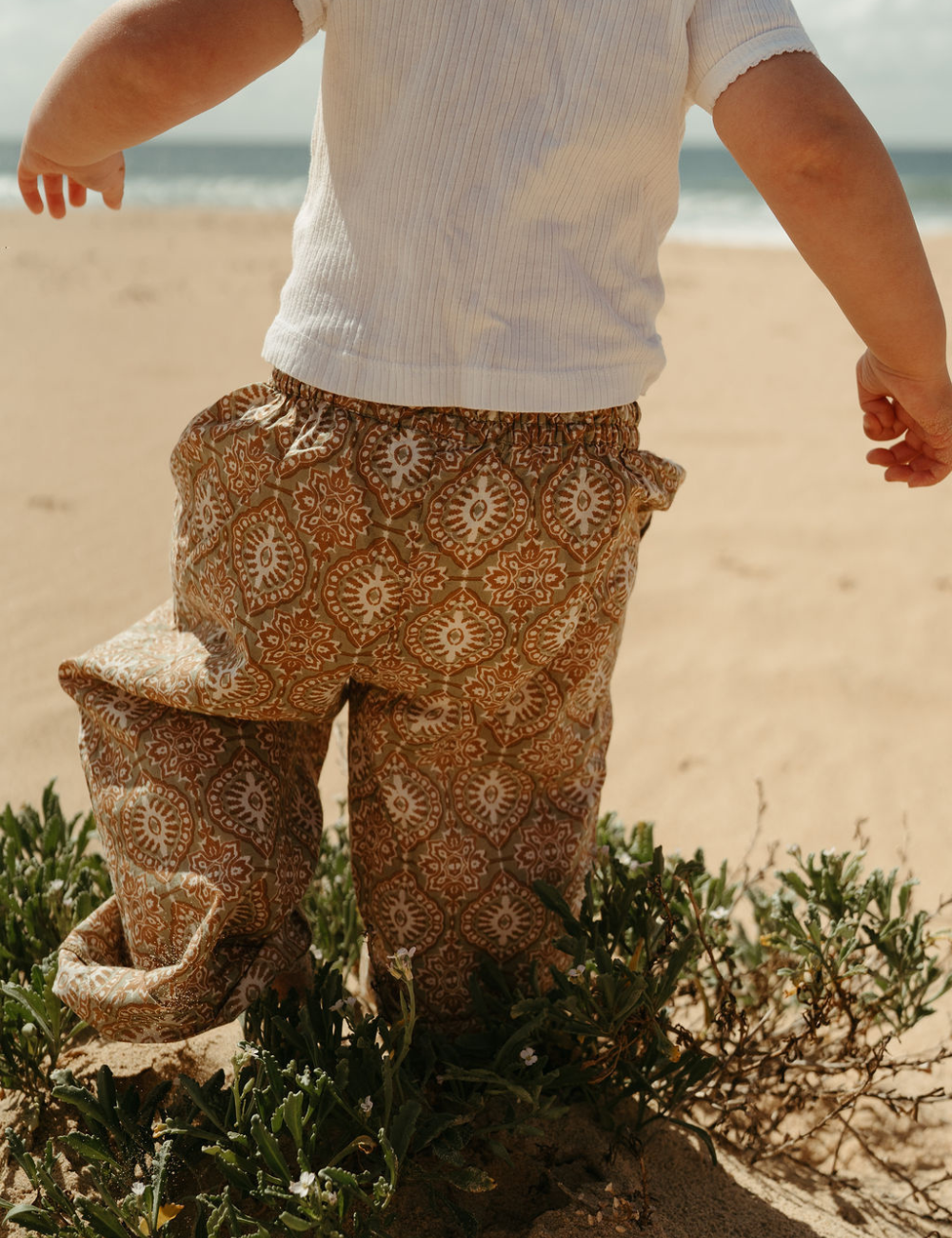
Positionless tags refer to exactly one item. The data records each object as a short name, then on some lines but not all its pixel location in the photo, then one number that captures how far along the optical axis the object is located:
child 1.22
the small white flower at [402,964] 1.40
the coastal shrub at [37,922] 1.68
